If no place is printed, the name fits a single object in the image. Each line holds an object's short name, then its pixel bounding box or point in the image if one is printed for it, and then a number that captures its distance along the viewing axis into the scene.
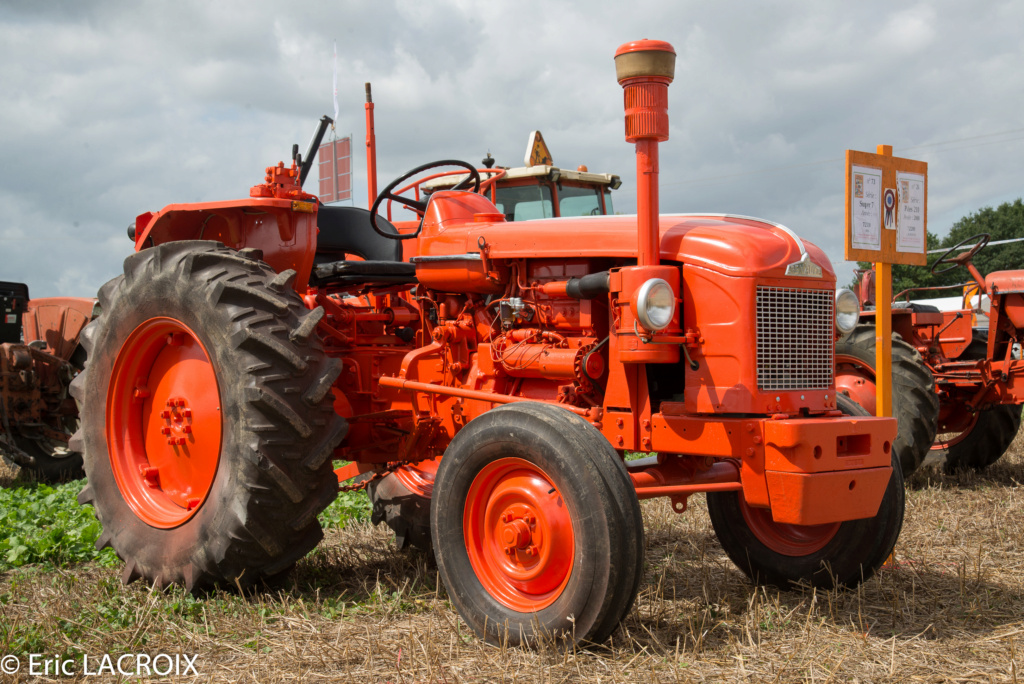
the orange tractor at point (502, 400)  3.34
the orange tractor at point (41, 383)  8.48
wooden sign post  4.67
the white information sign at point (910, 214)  4.91
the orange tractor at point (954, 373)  6.86
